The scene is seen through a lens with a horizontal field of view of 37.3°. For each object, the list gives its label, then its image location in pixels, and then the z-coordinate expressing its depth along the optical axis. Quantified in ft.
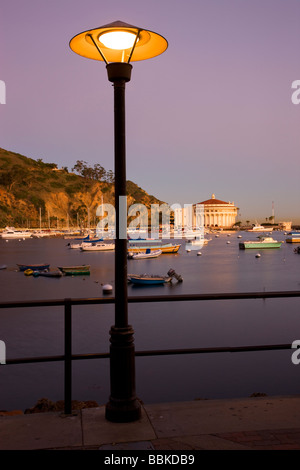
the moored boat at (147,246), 284.82
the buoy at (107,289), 128.06
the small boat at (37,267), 191.62
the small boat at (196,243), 390.01
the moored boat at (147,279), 152.46
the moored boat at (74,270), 182.98
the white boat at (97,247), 318.47
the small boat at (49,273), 178.08
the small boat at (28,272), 184.40
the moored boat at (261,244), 348.59
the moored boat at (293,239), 436.35
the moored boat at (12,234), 460.06
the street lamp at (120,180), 14.64
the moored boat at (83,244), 337.35
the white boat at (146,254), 259.39
